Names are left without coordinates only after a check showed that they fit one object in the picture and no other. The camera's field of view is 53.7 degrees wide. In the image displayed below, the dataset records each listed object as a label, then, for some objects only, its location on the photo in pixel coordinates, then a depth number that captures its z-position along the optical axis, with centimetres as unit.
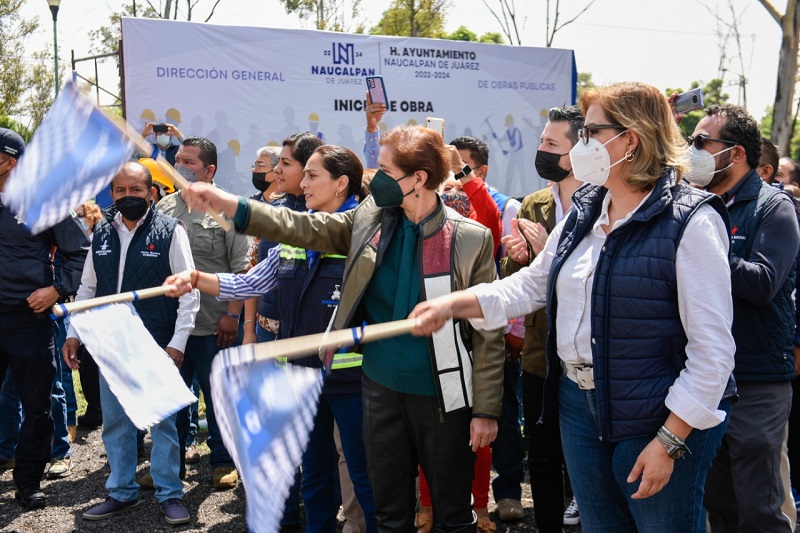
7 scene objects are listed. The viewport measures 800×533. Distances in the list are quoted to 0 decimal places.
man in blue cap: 527
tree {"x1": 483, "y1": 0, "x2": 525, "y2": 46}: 2673
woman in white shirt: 242
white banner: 946
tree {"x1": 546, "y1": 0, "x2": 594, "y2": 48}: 2616
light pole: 1059
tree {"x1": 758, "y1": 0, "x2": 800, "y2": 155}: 1694
